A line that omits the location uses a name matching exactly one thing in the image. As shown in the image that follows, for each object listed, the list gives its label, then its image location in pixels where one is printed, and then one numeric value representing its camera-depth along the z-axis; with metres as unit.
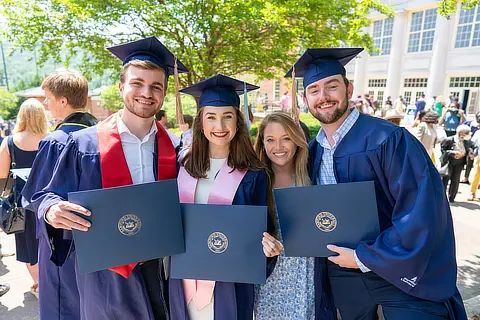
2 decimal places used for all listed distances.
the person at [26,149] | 2.86
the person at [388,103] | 20.01
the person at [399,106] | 16.63
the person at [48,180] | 1.83
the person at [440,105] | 13.85
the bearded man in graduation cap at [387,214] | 1.60
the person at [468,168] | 6.98
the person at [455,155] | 5.78
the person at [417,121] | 6.77
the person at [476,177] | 5.95
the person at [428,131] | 5.41
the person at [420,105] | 15.65
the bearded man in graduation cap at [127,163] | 1.74
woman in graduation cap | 1.83
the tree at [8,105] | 33.00
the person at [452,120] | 9.02
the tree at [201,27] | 5.61
